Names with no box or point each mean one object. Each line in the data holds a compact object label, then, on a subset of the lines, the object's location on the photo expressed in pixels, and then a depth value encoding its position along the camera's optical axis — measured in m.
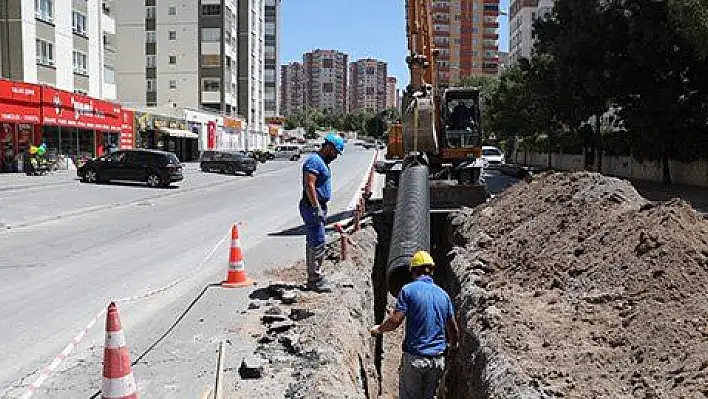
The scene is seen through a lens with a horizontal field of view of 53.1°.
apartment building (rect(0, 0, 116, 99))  39.19
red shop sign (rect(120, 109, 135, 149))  48.44
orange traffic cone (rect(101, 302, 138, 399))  4.75
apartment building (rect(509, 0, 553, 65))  106.56
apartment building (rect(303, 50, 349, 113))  195.40
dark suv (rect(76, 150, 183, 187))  30.25
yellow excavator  13.33
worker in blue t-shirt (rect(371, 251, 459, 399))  5.99
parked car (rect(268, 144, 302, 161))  71.43
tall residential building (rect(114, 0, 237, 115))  77.00
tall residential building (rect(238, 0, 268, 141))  90.69
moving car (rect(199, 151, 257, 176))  43.11
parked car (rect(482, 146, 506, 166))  46.19
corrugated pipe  9.39
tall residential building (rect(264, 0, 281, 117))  107.25
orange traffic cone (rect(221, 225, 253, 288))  9.80
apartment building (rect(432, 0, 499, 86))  137.50
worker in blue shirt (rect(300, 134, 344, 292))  8.41
